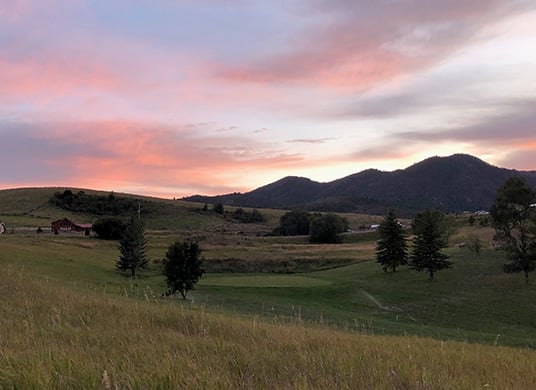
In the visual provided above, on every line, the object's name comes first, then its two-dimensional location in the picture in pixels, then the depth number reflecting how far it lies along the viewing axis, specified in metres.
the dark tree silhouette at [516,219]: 39.72
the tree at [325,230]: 108.44
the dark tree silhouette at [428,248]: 44.00
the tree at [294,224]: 131.00
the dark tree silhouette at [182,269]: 32.81
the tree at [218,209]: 164.12
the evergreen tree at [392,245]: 50.62
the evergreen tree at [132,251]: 49.97
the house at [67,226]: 100.57
